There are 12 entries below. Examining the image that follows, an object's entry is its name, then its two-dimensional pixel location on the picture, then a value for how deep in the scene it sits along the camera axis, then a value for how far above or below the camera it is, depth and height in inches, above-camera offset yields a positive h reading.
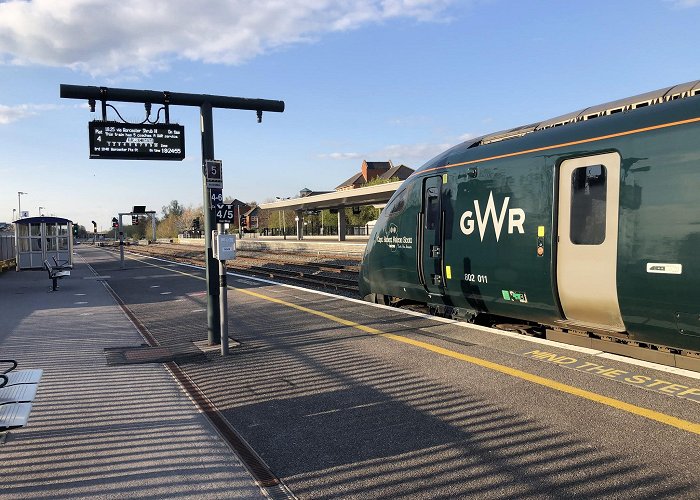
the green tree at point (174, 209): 6801.2 +259.5
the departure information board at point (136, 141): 326.6 +57.6
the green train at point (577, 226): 212.2 -1.1
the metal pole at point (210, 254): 328.5 -17.1
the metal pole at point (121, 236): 1170.2 -17.4
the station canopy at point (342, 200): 1702.8 +108.9
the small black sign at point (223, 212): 309.4 +9.5
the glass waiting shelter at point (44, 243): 977.5 -27.4
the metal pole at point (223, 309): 296.4 -48.0
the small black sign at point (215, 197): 314.1 +18.9
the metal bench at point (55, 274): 675.6 -60.9
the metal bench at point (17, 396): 165.5 -60.8
